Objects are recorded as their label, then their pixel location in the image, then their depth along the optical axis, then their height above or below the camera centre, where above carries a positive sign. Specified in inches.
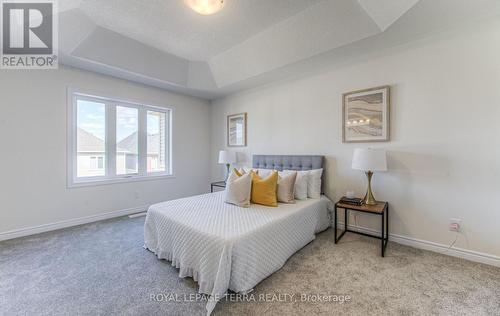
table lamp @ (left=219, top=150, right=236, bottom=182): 162.6 -0.3
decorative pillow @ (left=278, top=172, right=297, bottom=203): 103.6 -16.1
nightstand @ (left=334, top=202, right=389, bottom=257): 89.1 -23.8
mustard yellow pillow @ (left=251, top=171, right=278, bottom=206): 98.9 -16.6
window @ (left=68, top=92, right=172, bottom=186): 127.6 +11.4
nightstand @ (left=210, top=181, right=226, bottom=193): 164.3 -22.5
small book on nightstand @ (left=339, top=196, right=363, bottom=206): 100.3 -22.0
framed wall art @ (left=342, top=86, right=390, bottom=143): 102.5 +21.5
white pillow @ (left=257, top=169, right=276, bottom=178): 121.8 -9.6
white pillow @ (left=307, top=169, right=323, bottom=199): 115.0 -16.4
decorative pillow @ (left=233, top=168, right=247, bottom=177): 115.1 -9.1
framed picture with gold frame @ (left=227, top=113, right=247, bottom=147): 165.0 +22.1
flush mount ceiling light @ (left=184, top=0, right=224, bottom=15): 75.0 +55.8
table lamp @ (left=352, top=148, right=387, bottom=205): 93.1 -1.6
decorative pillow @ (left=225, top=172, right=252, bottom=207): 97.0 -16.3
